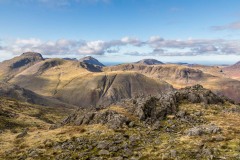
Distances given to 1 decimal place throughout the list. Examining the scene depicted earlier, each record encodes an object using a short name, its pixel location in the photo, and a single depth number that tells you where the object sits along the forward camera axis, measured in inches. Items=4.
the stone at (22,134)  2283.5
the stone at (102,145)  1662.2
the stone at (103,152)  1566.2
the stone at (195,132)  1753.2
